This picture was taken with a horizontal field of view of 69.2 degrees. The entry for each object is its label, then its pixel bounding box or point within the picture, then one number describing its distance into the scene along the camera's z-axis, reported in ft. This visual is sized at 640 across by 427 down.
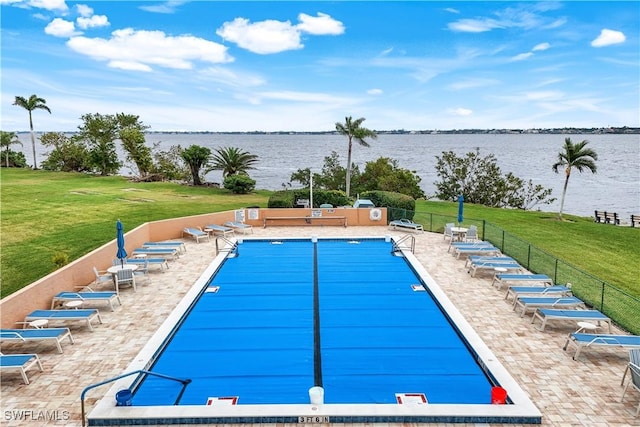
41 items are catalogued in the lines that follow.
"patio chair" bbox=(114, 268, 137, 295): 41.88
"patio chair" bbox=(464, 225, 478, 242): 61.41
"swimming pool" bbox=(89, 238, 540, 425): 23.34
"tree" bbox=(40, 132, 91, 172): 162.61
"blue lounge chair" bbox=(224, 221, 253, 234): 66.85
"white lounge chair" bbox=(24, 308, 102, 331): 33.30
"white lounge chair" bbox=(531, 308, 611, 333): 33.94
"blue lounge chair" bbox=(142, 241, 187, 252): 54.35
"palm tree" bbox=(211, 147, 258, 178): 122.62
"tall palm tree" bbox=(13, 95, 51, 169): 160.15
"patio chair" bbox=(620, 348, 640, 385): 26.17
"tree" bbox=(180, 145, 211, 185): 122.62
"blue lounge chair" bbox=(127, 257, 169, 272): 47.96
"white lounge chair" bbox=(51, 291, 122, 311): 37.35
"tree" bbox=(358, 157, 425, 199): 128.16
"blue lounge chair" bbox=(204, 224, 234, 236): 64.95
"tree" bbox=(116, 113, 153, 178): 144.15
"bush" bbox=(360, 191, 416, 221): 73.31
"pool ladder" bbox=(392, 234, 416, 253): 56.53
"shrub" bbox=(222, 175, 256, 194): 111.55
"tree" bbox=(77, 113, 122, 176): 157.48
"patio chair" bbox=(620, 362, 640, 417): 24.36
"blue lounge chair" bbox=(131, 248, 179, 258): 52.54
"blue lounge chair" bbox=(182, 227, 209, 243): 62.03
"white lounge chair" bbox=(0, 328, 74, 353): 30.01
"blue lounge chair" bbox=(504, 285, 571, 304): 40.04
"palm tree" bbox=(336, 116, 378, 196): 124.57
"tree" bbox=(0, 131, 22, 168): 182.70
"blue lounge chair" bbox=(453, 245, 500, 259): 53.58
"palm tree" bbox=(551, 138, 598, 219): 92.58
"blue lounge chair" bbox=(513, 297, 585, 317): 36.86
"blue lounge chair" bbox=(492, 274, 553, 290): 43.01
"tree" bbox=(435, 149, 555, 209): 136.67
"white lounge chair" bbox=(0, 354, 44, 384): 26.05
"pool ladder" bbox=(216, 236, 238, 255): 56.36
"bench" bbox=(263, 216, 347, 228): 72.08
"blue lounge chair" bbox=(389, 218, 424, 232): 68.64
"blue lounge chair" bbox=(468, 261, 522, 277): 46.97
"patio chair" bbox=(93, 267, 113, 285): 43.16
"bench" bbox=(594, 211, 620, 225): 101.50
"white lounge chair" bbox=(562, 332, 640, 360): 29.58
